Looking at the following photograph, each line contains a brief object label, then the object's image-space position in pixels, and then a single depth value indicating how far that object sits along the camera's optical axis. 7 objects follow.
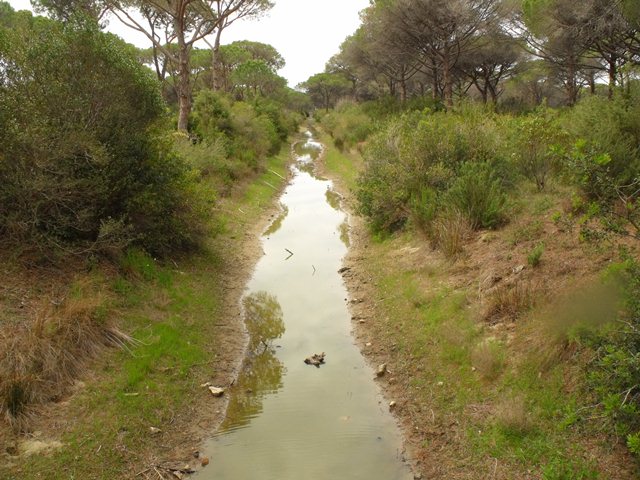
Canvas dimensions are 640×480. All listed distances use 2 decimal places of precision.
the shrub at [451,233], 10.77
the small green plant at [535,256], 8.67
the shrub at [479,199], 11.28
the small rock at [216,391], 7.80
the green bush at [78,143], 8.69
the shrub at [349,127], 30.28
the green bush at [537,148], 12.30
